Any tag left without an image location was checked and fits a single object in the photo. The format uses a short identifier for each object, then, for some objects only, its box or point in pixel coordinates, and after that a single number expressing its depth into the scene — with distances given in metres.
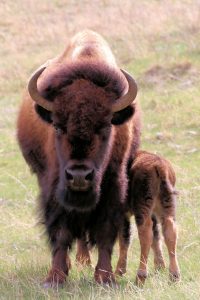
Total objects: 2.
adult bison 14.82
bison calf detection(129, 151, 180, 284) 15.84
